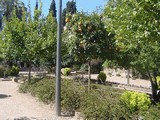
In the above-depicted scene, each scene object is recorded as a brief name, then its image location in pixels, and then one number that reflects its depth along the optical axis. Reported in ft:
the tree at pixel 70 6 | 118.50
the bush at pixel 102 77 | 43.17
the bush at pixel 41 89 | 23.22
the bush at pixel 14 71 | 51.94
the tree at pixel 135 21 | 10.60
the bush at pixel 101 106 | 16.18
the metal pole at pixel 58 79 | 19.68
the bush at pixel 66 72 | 56.94
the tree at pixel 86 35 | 25.18
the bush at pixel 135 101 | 16.95
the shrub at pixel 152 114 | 14.10
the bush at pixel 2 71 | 52.13
